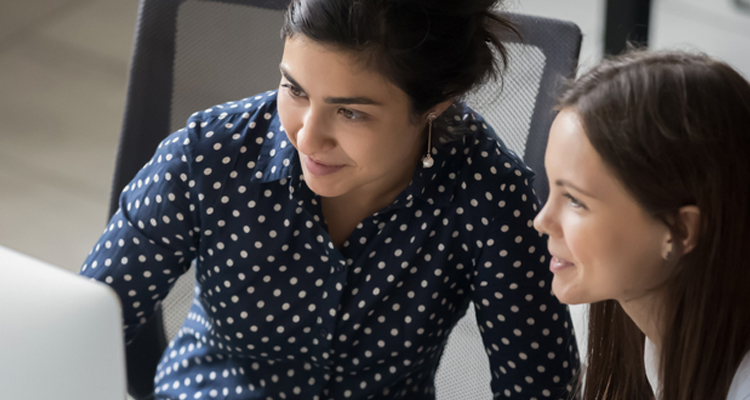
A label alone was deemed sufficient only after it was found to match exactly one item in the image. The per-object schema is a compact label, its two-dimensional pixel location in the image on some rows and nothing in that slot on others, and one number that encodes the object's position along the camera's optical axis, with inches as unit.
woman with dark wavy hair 70.7
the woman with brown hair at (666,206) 61.9
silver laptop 53.8
